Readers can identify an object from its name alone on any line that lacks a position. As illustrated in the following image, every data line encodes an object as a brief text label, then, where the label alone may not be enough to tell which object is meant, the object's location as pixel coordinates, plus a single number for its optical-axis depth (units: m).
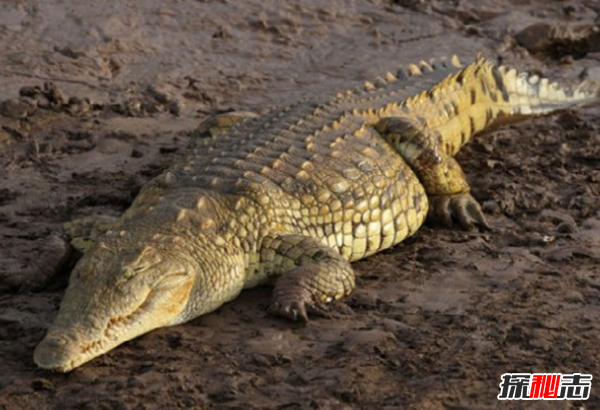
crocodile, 10.27
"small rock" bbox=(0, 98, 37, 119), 16.62
